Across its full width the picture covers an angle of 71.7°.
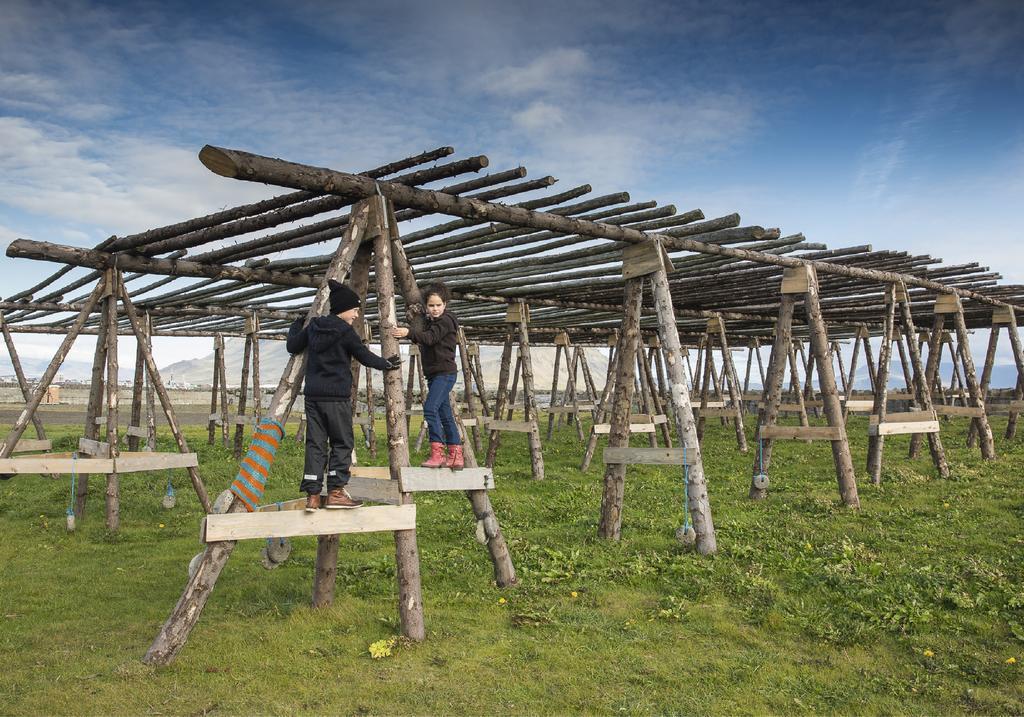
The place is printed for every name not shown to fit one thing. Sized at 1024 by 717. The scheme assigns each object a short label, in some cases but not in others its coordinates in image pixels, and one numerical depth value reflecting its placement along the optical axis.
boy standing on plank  4.92
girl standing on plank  5.77
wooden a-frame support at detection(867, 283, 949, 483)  9.96
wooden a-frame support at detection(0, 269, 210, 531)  7.90
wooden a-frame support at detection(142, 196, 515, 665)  4.58
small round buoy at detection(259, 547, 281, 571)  5.50
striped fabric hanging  4.71
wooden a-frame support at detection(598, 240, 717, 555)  7.04
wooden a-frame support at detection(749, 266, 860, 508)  8.82
